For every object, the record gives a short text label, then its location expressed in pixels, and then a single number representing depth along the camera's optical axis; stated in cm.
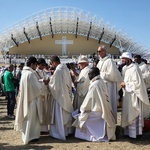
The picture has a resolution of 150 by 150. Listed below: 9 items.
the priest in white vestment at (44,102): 409
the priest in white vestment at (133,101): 392
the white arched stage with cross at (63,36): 3222
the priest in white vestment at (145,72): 623
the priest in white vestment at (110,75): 434
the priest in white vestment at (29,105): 392
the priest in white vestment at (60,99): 408
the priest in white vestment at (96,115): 385
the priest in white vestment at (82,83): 435
